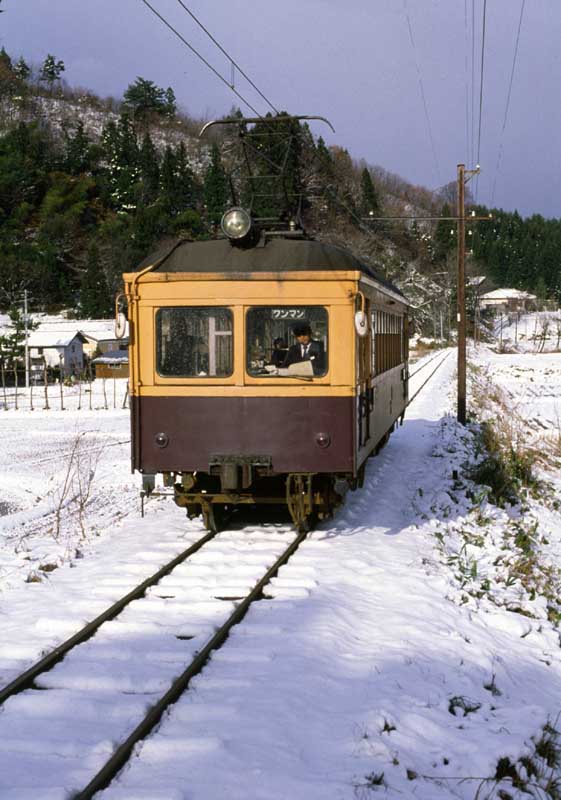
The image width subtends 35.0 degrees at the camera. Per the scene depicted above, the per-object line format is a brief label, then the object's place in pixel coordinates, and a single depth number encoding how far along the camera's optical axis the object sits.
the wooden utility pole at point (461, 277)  22.33
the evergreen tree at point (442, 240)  126.69
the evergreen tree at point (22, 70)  169.50
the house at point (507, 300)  132.88
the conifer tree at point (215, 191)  92.69
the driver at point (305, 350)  8.87
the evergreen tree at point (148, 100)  158.00
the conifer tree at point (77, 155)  125.69
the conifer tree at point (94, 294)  86.00
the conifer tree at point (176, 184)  103.14
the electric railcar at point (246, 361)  8.87
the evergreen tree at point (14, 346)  53.72
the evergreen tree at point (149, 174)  106.44
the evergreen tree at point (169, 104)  159.88
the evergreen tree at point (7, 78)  161.88
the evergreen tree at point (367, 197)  114.12
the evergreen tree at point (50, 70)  175.50
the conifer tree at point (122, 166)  108.94
